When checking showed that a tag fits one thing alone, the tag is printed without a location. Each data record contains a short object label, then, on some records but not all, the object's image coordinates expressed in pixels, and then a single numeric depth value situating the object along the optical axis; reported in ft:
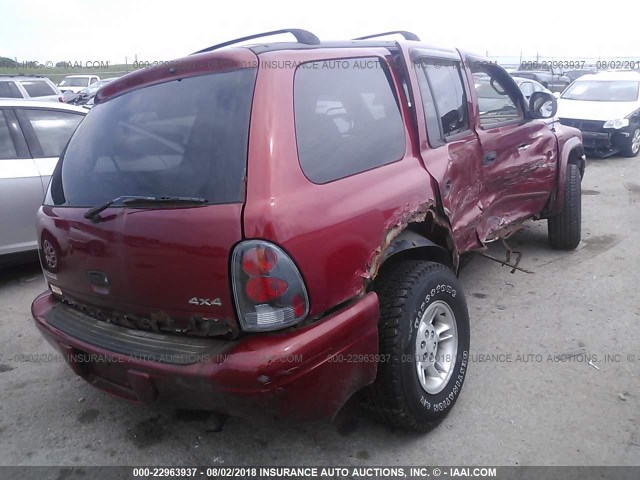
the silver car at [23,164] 14.25
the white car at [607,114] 33.14
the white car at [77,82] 72.74
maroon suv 6.21
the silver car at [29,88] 41.60
